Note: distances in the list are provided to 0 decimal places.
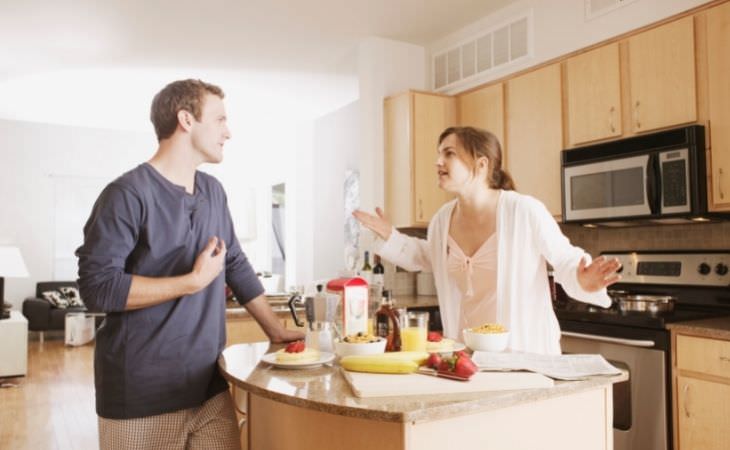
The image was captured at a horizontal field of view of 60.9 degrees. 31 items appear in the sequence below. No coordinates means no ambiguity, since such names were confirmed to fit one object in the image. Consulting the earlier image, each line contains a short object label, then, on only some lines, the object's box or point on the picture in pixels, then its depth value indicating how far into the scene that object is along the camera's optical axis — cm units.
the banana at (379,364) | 141
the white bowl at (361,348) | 158
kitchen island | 117
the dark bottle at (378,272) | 447
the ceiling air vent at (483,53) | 397
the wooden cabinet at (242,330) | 337
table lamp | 559
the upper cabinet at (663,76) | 293
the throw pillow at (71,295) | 811
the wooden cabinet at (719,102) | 279
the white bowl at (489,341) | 167
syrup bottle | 167
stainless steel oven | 266
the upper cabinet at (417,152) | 428
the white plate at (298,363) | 150
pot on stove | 291
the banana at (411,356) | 146
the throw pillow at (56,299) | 800
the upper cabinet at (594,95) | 329
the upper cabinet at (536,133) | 364
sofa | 774
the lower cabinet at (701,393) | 246
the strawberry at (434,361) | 142
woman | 207
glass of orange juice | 162
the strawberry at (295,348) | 154
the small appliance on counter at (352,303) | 178
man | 147
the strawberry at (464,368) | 134
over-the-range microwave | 287
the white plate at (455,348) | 161
